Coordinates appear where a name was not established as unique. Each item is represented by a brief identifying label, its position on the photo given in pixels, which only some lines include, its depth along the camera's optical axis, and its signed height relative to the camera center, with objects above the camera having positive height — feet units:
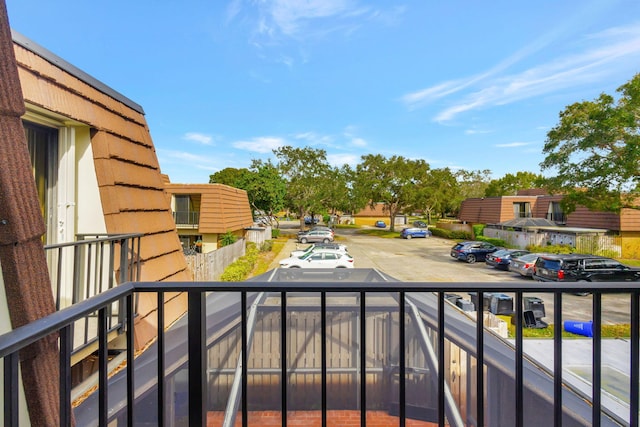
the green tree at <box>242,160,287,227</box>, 68.13 +4.60
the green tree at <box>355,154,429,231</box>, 82.94 +7.60
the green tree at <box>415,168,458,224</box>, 81.97 +4.50
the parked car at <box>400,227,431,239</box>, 79.92 -6.73
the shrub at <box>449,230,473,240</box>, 76.25 -7.11
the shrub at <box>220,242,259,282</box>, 32.12 -7.01
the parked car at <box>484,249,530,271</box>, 40.96 -6.99
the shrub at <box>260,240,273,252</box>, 56.39 -7.14
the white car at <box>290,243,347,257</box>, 41.31 -5.81
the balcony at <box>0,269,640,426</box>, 3.49 -3.00
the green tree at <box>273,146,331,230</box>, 79.05 +8.54
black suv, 29.71 -6.26
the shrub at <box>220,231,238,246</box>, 44.45 -4.41
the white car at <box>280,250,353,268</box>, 36.96 -6.41
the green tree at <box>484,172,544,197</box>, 118.32 +8.84
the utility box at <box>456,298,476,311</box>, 12.66 -4.13
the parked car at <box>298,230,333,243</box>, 68.49 -6.50
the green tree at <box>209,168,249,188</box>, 125.53 +13.59
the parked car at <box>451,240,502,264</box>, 47.65 -6.95
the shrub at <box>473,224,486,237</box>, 70.76 -5.42
